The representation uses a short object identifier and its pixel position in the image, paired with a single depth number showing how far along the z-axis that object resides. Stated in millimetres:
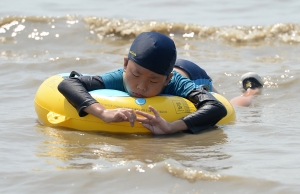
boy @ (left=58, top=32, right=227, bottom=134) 10461
